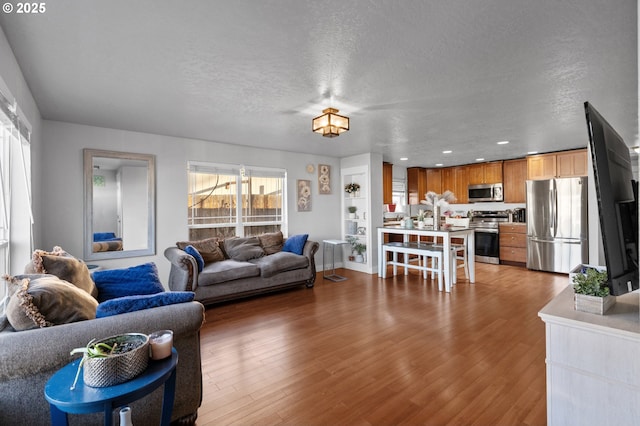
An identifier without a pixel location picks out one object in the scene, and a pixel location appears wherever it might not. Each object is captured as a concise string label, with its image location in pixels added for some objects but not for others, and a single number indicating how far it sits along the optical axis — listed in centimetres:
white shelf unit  598
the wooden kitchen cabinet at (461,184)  754
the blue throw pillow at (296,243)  504
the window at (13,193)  219
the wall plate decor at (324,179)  622
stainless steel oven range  666
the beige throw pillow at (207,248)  444
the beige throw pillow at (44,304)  143
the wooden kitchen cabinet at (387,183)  728
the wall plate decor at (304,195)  589
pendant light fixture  300
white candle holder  136
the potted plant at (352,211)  636
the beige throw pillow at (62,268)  203
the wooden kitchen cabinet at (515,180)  657
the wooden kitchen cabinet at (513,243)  626
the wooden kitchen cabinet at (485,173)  694
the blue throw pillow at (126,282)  262
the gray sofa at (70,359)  131
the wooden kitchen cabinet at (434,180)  811
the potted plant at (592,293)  122
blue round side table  109
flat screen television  105
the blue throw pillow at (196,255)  401
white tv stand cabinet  107
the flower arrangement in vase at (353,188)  629
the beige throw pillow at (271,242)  518
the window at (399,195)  811
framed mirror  388
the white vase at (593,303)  121
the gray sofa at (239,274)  388
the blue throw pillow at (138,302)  165
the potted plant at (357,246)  618
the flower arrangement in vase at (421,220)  552
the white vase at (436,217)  524
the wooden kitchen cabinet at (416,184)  816
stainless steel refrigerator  541
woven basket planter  117
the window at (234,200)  482
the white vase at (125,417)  113
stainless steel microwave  693
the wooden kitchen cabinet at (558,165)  550
